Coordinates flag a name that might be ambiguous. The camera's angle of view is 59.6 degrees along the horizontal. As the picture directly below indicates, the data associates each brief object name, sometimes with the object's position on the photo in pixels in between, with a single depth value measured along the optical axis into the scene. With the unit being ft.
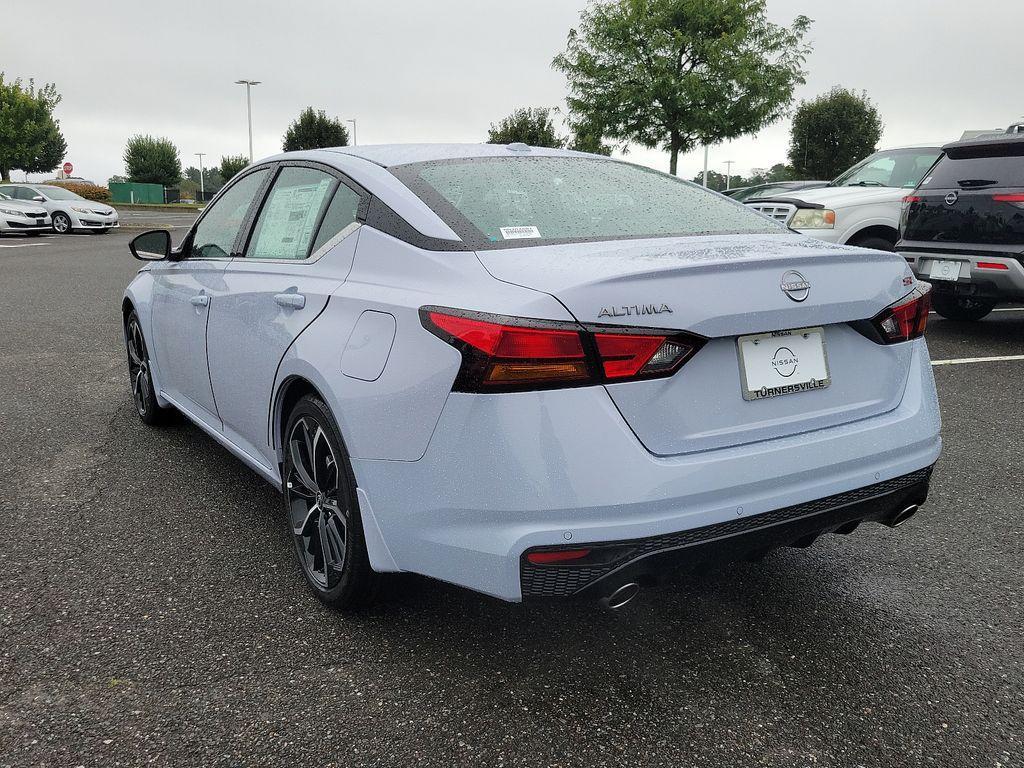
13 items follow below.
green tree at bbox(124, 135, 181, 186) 269.64
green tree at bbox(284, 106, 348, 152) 220.84
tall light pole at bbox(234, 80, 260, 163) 185.37
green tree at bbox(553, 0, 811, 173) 86.99
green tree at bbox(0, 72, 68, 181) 176.14
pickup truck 28.73
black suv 23.11
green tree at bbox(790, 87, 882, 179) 168.76
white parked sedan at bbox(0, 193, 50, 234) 82.33
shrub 175.52
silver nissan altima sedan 6.94
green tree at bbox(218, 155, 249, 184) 244.01
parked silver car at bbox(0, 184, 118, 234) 86.38
